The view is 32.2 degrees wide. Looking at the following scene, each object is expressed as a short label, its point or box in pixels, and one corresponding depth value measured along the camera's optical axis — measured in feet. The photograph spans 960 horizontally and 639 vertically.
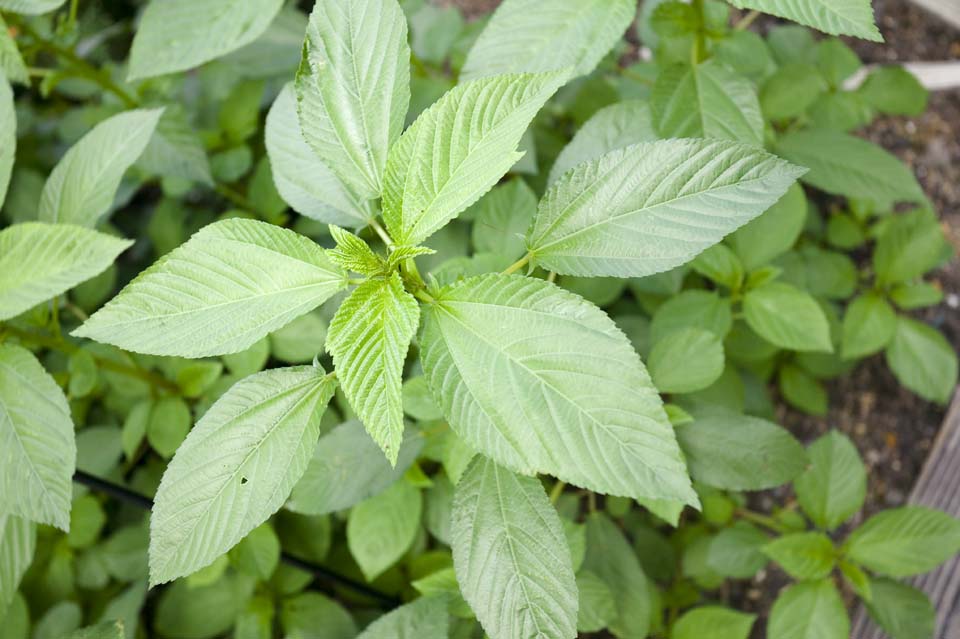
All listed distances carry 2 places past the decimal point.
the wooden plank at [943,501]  2.62
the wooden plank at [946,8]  3.62
